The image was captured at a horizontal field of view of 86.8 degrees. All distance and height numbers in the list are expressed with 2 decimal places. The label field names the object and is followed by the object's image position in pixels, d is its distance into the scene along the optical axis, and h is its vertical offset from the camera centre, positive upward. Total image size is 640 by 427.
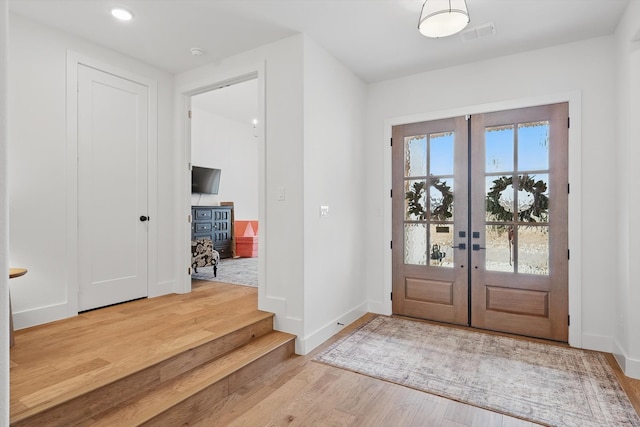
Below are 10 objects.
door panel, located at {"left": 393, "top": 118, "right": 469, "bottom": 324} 3.70 -0.08
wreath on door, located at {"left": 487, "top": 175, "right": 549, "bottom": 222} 3.31 +0.12
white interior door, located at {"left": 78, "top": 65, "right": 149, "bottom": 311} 3.28 +0.24
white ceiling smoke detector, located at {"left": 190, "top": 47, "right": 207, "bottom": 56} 3.34 +1.61
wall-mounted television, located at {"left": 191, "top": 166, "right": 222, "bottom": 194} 6.65 +0.65
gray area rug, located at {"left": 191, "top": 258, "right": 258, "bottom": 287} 4.83 -0.97
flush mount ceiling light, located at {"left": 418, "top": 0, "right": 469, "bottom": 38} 2.21 +1.31
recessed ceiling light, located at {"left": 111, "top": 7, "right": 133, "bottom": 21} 2.70 +1.61
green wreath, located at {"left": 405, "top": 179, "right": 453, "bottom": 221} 3.77 +0.12
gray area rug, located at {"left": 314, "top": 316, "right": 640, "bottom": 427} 2.16 -1.25
